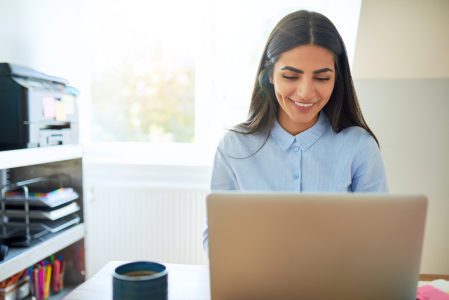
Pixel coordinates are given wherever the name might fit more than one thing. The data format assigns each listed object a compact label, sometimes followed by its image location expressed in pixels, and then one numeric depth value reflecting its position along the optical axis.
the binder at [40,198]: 1.66
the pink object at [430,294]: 0.77
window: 2.26
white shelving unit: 1.42
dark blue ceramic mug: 0.59
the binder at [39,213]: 1.67
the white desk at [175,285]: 0.82
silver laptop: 0.61
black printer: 1.51
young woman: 1.09
